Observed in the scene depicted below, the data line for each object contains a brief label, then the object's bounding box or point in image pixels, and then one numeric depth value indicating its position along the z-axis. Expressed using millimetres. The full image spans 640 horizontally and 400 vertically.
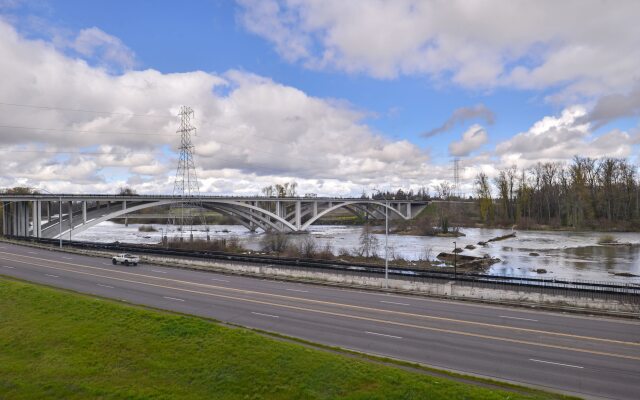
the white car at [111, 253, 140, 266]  40750
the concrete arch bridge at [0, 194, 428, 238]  66625
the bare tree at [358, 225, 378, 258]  56256
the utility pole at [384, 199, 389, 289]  29158
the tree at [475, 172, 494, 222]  128500
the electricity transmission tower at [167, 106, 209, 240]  79831
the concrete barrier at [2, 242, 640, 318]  22578
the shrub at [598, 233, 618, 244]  74562
